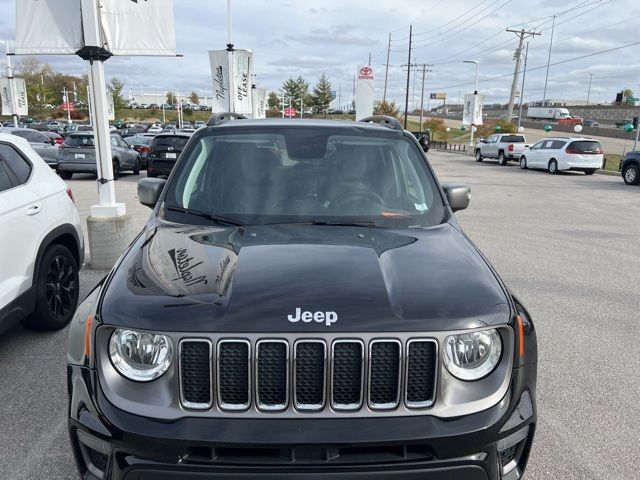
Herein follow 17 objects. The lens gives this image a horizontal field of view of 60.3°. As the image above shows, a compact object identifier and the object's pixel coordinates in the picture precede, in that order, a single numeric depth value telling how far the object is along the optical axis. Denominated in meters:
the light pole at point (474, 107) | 40.62
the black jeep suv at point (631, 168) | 19.67
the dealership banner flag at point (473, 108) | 40.72
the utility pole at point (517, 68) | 49.94
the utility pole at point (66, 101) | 83.06
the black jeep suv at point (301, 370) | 1.98
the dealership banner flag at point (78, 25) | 6.72
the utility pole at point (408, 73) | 64.03
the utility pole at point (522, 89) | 58.31
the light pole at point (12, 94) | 28.47
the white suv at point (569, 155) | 24.00
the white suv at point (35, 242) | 4.16
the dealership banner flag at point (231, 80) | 17.14
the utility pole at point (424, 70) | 89.40
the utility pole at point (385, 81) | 87.38
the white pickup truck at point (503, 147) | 30.55
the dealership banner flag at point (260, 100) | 28.67
